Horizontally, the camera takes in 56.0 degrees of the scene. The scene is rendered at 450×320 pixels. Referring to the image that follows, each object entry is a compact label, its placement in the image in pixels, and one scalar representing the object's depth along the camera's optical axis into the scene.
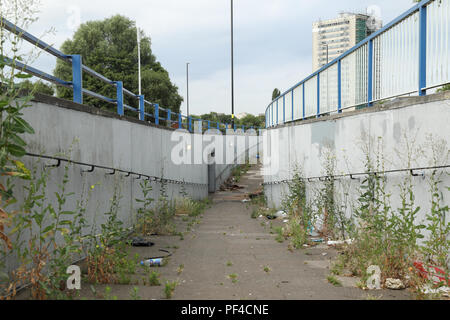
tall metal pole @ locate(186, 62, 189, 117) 48.02
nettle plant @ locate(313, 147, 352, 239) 8.08
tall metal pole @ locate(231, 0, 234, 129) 28.36
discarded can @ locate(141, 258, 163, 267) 6.13
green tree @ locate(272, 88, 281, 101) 92.50
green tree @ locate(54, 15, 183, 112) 41.19
